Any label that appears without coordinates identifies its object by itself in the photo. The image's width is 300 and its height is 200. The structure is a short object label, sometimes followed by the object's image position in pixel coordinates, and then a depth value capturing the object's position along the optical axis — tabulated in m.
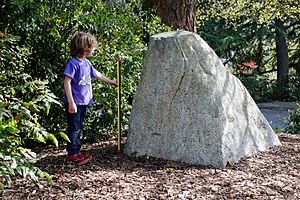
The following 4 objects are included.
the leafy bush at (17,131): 3.14
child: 4.73
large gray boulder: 4.77
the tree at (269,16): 14.01
